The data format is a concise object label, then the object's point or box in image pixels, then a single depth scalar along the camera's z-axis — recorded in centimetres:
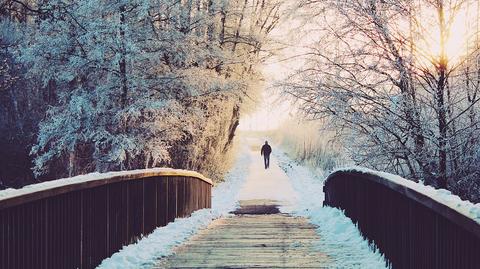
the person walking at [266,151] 3439
